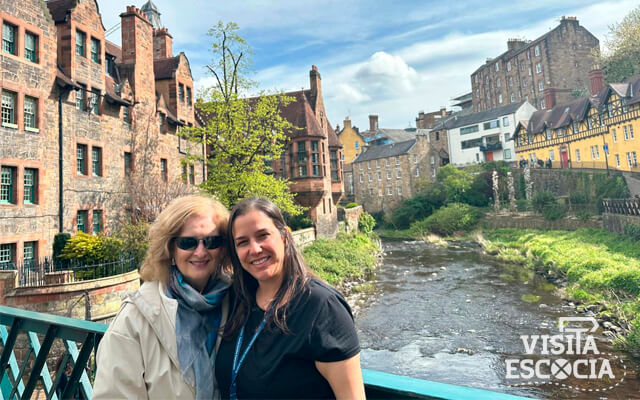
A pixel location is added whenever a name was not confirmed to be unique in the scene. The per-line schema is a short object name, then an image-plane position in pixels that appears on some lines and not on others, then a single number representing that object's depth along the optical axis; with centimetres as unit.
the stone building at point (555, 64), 6059
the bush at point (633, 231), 2631
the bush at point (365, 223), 4421
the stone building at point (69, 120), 1557
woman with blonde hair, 204
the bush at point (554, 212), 3791
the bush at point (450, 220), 4666
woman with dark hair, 196
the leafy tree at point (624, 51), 4738
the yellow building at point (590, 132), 3647
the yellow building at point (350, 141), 7431
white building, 5694
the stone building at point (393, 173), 6059
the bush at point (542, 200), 3981
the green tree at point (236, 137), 2162
